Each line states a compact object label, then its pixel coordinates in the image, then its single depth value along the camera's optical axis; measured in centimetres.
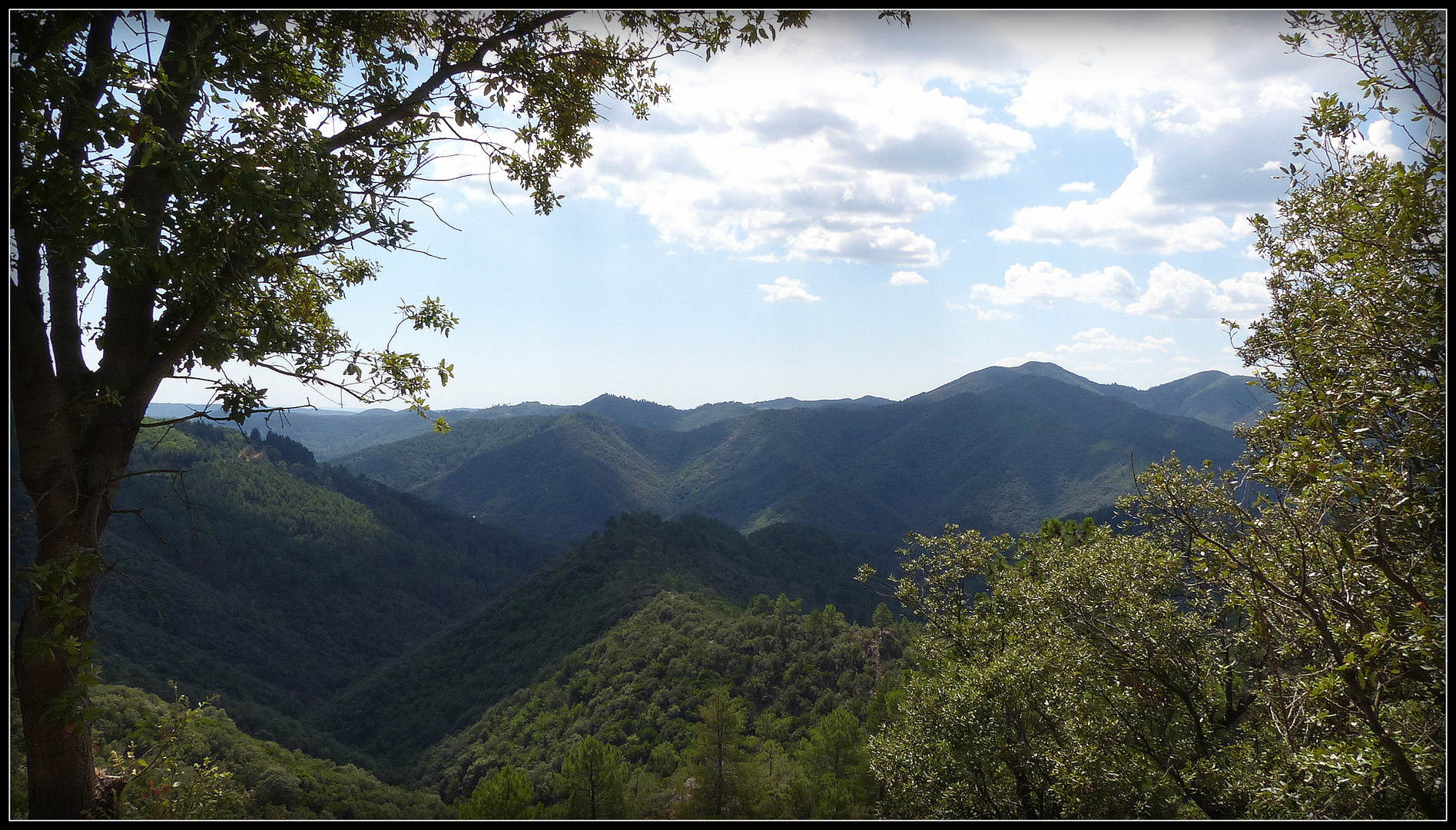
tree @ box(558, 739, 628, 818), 2917
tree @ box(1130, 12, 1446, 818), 456
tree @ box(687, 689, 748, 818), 3150
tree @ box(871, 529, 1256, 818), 843
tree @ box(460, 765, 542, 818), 2408
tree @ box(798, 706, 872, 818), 2327
